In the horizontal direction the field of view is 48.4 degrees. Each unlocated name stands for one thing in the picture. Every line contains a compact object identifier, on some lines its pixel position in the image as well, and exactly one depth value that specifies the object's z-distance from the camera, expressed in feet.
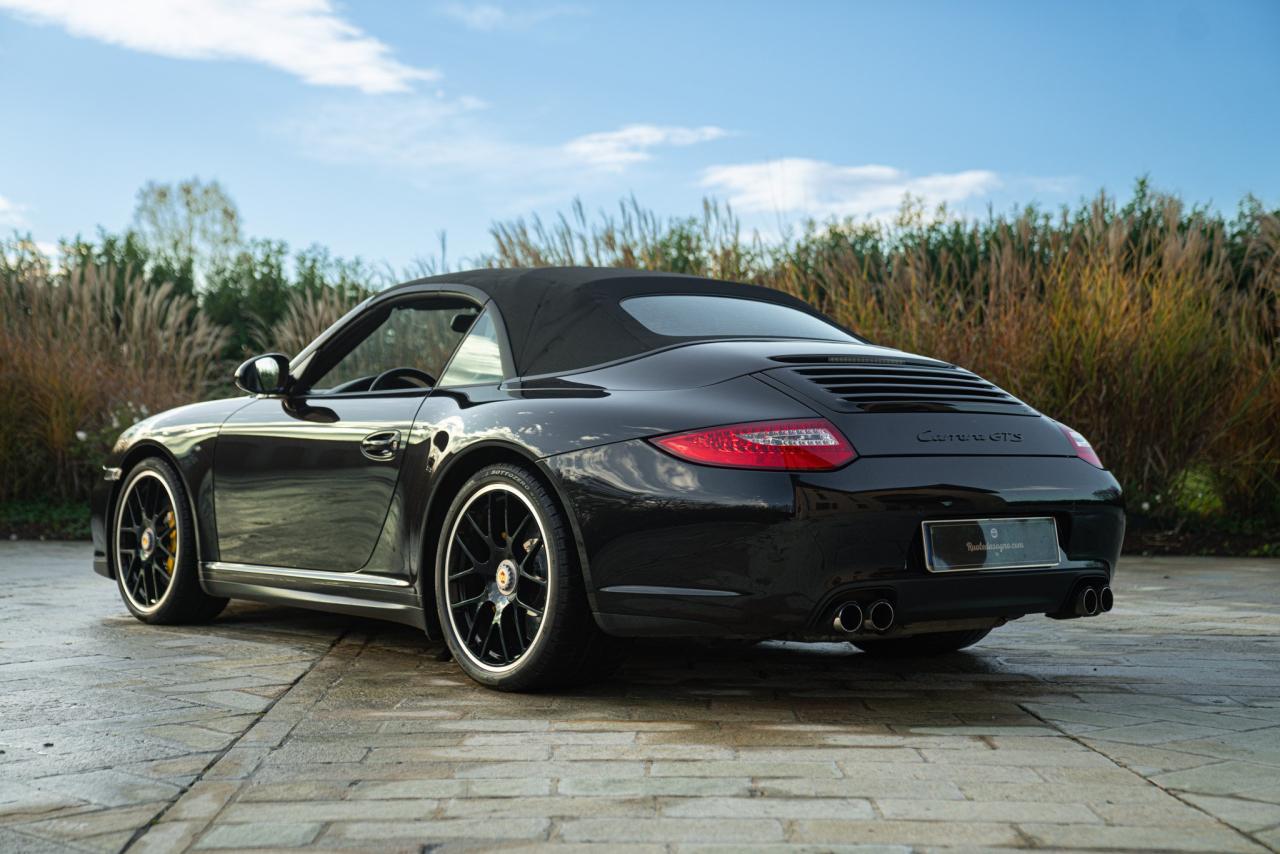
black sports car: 12.59
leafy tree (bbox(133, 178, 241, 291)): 185.78
